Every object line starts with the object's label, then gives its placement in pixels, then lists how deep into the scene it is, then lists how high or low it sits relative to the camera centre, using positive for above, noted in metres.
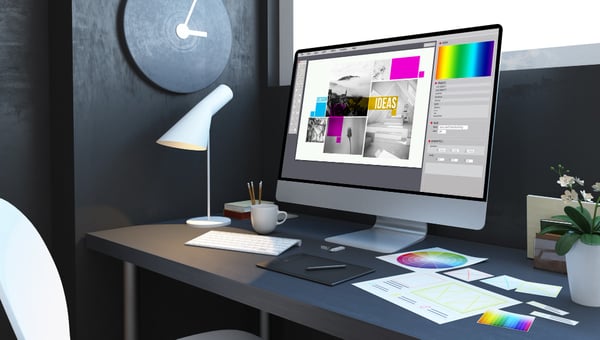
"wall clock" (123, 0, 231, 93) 1.73 +0.23
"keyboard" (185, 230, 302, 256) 1.38 -0.34
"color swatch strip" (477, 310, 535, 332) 0.88 -0.31
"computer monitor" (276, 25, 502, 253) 1.31 -0.03
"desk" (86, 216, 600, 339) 0.88 -0.34
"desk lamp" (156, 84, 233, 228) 1.66 -0.06
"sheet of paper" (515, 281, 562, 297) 1.06 -0.31
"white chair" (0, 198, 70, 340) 0.55 -0.21
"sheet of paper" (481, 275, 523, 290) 1.11 -0.31
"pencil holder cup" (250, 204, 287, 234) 1.57 -0.29
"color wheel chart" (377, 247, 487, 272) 1.23 -0.32
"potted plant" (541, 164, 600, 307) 0.98 -0.22
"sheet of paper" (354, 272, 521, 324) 0.94 -0.32
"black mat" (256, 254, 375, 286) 1.13 -0.33
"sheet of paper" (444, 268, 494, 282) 1.15 -0.32
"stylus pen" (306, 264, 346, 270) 1.20 -0.33
